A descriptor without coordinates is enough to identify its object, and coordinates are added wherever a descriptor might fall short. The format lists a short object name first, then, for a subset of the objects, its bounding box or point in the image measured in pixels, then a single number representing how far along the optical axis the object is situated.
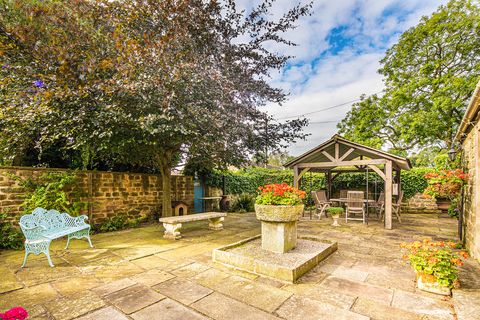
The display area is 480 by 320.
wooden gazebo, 6.61
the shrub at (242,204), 10.45
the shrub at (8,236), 4.69
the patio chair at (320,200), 8.48
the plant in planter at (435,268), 2.77
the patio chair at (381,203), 8.02
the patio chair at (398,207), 7.65
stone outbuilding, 3.59
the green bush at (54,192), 5.25
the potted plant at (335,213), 6.87
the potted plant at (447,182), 4.55
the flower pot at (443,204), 9.77
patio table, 7.75
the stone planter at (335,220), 7.04
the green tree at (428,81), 11.58
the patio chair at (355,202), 7.46
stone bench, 5.45
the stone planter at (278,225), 3.82
